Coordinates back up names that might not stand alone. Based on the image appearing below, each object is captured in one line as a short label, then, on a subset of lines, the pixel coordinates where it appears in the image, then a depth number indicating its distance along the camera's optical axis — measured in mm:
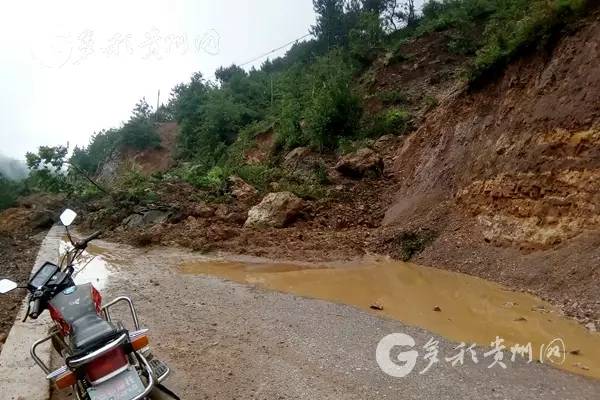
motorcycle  3178
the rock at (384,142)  16109
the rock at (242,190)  14880
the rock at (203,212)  13797
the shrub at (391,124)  16542
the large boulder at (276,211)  12598
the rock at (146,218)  13938
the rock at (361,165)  14680
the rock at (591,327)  5695
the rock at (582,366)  4756
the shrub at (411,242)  10062
